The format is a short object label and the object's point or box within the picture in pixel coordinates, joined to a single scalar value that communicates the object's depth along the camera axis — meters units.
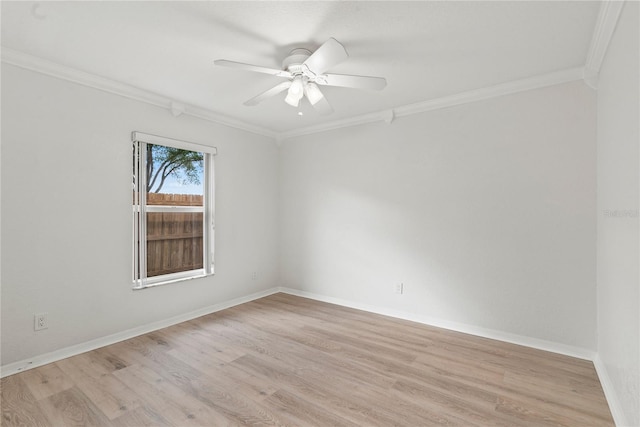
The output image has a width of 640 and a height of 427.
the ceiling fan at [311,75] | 1.88
